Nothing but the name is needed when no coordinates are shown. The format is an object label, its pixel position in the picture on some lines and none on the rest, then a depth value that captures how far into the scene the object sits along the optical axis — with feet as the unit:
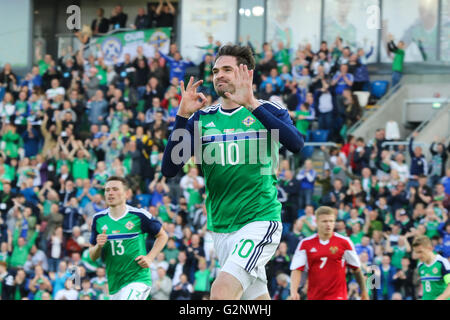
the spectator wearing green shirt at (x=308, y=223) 58.95
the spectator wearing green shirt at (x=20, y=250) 65.57
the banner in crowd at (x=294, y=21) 89.56
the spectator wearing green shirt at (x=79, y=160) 70.03
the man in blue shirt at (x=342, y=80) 72.23
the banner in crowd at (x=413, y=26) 85.76
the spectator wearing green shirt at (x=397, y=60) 79.71
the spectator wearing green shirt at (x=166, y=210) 64.75
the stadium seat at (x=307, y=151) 71.36
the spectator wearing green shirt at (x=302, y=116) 71.56
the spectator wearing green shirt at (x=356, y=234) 57.98
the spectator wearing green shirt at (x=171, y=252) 60.49
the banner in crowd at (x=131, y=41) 87.97
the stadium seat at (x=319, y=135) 72.54
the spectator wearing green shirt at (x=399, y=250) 56.59
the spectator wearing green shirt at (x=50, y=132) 74.18
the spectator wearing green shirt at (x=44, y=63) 83.56
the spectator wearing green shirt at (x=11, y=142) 74.28
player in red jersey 37.42
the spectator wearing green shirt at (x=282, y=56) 76.75
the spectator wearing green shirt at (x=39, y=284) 62.23
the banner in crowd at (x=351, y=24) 87.61
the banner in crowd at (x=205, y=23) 90.99
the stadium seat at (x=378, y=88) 80.02
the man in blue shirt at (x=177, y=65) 78.02
